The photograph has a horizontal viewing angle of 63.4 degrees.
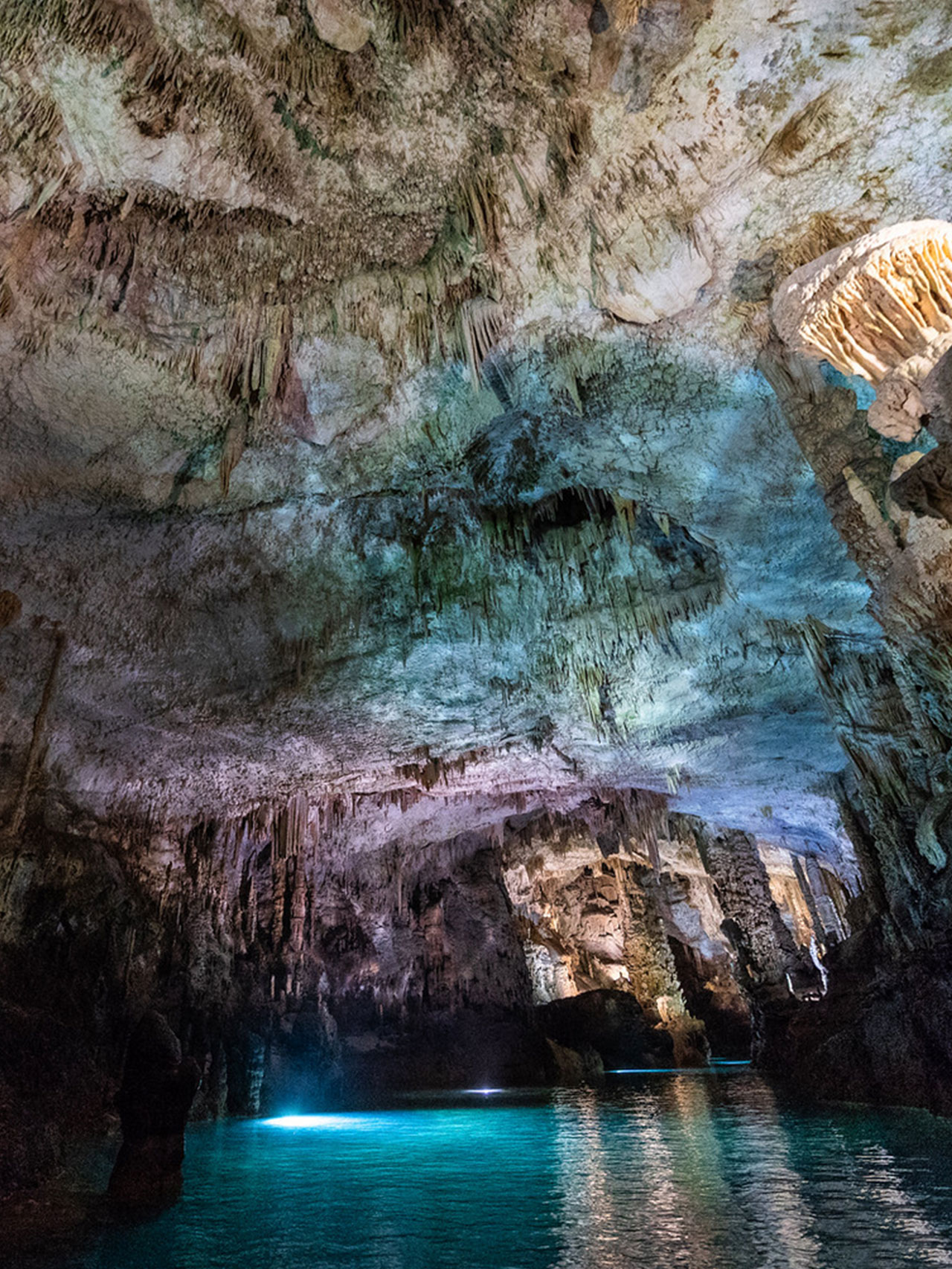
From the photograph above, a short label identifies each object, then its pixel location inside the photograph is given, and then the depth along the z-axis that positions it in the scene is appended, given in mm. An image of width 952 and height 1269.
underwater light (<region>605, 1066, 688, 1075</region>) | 17562
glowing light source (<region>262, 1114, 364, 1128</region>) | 8992
